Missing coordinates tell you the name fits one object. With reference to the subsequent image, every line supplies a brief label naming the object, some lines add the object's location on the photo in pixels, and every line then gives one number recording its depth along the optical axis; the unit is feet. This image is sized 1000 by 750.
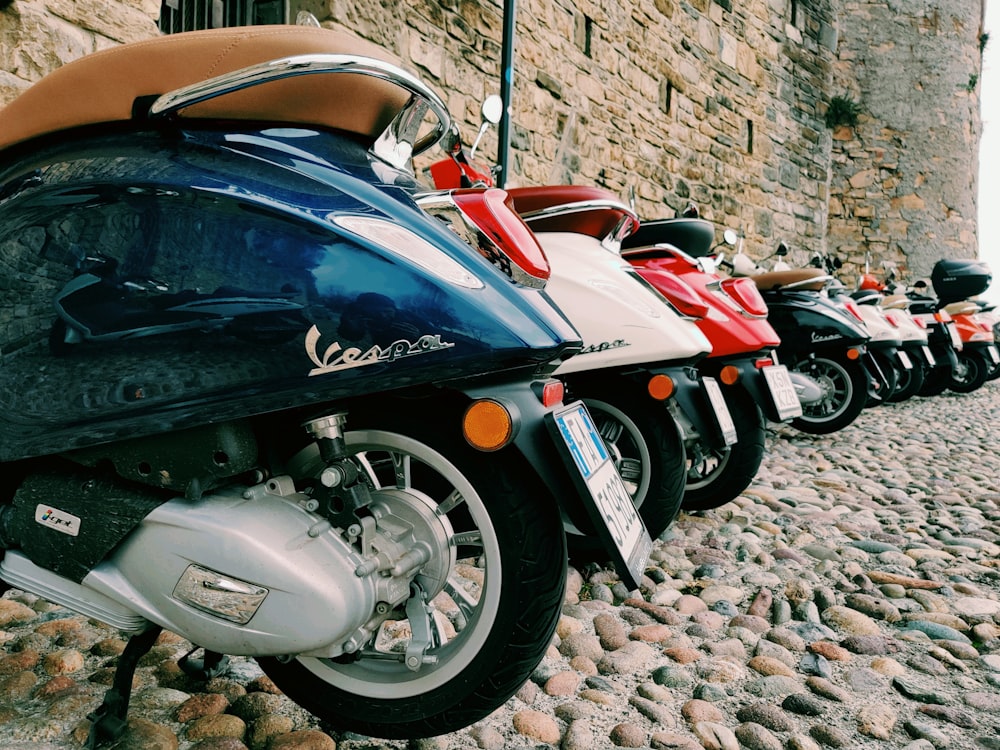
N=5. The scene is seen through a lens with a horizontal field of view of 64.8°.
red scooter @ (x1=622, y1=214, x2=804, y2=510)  9.76
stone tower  51.83
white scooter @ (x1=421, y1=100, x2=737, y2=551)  8.05
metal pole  14.22
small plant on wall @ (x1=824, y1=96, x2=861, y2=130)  50.88
